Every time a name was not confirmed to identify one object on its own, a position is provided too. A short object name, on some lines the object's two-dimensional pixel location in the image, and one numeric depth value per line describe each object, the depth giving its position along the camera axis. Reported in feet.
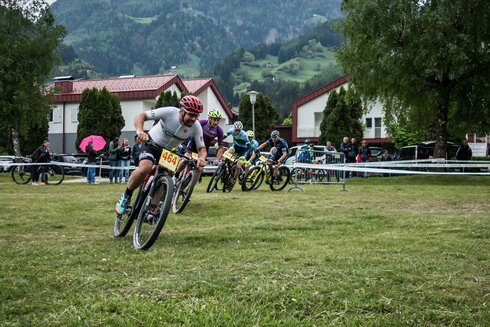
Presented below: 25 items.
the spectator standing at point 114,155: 73.92
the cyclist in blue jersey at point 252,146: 52.65
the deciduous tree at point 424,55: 75.25
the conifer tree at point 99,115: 155.94
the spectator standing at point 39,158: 69.87
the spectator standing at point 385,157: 106.20
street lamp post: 108.64
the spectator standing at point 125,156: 74.13
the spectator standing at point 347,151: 80.79
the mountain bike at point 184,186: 32.48
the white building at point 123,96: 177.68
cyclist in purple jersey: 39.47
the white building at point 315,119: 199.41
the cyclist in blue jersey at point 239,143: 48.88
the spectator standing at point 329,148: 81.05
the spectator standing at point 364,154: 88.84
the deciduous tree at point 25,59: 108.37
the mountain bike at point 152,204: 20.51
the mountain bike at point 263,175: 52.11
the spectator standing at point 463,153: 86.02
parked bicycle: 70.23
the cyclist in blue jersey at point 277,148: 53.98
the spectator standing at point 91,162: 74.90
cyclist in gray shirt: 23.44
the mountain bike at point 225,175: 50.29
